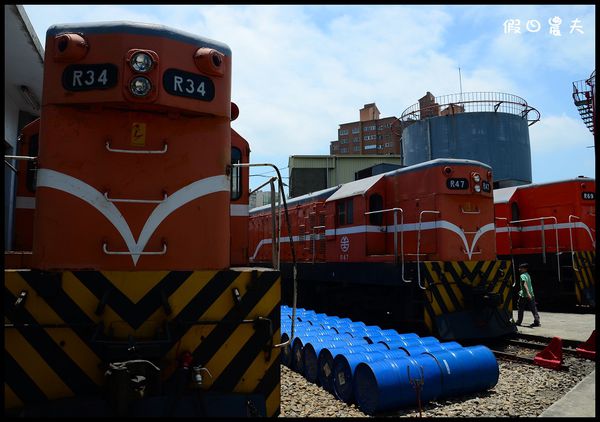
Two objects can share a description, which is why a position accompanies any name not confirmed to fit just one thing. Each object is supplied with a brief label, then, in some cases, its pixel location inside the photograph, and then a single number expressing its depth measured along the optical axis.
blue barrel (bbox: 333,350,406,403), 4.91
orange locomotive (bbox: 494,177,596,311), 12.04
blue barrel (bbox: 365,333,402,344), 6.14
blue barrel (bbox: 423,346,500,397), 5.05
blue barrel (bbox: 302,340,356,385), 5.68
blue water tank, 24.14
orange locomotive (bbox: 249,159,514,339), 8.09
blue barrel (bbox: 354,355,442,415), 4.56
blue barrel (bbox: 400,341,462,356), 5.46
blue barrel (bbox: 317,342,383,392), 5.33
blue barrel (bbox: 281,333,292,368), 6.43
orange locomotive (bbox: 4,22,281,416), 3.22
